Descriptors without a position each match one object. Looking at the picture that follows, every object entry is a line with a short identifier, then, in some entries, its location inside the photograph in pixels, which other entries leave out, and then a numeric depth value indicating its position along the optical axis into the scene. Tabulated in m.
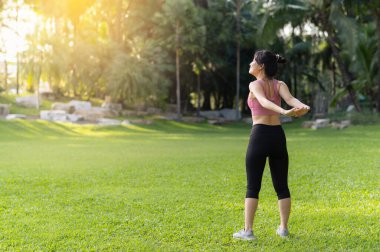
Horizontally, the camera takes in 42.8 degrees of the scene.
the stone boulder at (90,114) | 33.81
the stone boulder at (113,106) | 39.15
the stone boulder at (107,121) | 32.43
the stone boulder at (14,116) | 31.41
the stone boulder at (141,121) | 33.90
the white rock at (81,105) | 36.42
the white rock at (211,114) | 45.79
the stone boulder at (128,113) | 38.16
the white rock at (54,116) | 32.47
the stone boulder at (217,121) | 38.88
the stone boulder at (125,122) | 32.81
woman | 5.03
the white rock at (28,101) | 39.00
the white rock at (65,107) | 35.44
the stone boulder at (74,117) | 32.34
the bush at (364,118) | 26.50
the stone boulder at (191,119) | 38.38
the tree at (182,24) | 38.22
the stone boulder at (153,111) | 41.55
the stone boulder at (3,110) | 32.88
